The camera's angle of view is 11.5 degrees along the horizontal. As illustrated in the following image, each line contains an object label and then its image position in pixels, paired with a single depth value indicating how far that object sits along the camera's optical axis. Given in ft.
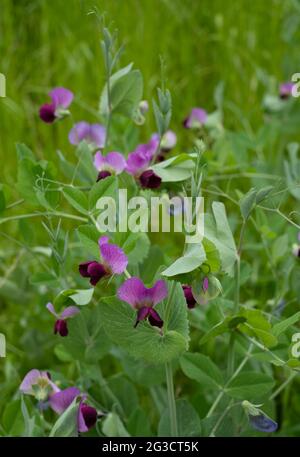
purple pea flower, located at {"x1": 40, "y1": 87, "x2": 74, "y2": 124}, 2.88
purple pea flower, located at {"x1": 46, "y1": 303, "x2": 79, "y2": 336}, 2.63
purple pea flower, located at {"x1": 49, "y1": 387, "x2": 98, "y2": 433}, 2.56
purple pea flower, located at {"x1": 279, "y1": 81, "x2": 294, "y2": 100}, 3.57
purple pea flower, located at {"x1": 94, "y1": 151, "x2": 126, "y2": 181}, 2.64
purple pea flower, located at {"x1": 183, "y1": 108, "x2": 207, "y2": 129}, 3.26
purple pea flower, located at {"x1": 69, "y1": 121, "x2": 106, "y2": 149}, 2.89
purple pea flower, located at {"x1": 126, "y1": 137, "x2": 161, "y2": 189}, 2.60
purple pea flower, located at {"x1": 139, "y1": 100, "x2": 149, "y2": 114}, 2.89
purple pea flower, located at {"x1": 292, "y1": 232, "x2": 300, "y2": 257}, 2.83
